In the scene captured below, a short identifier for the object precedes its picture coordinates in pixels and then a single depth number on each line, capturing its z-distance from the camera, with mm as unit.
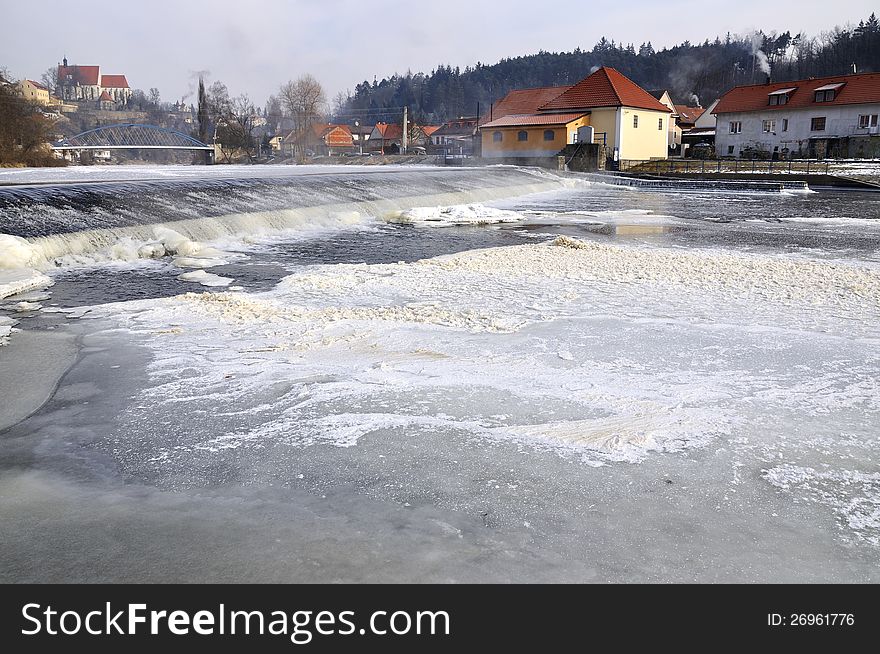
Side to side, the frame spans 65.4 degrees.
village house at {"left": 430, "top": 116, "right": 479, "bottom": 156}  94781
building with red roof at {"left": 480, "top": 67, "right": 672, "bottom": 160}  44000
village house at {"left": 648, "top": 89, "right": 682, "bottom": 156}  69712
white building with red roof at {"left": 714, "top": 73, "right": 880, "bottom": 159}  45188
